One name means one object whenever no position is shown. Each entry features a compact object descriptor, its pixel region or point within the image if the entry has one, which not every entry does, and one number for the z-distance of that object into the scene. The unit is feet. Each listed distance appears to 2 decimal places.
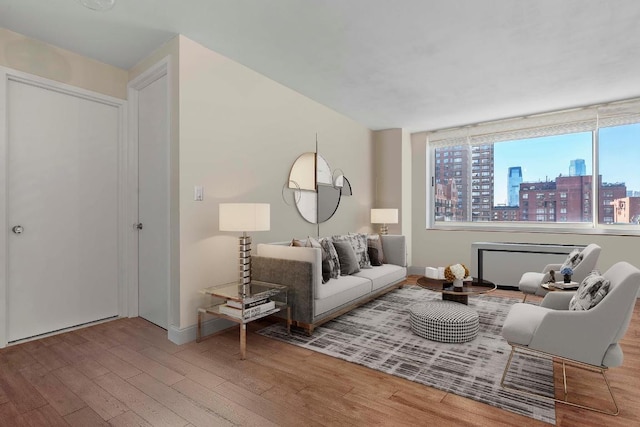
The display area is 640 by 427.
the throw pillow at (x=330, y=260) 11.62
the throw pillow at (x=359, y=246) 14.02
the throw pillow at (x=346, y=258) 12.93
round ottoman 9.30
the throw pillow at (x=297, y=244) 11.51
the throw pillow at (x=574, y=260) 11.66
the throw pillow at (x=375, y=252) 14.96
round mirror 13.86
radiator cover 15.76
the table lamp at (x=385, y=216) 17.58
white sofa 9.93
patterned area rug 6.80
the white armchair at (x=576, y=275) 11.18
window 15.06
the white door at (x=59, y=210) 9.23
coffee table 10.78
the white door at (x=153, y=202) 10.52
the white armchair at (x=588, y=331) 5.98
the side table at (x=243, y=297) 8.82
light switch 9.77
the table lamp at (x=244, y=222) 9.05
